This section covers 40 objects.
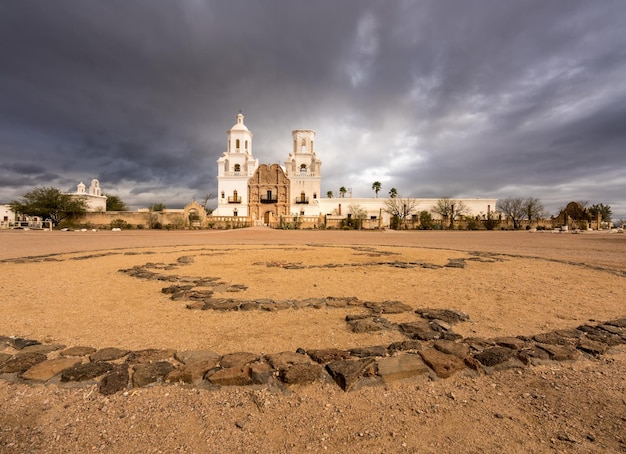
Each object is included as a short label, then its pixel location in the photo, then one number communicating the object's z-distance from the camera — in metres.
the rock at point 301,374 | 3.10
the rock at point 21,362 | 3.25
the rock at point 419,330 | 4.33
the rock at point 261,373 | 3.11
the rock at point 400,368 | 3.20
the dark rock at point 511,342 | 3.90
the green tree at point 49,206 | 50.34
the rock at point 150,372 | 3.03
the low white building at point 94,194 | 74.00
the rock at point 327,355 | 3.54
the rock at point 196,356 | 3.46
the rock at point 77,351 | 3.64
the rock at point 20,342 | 3.88
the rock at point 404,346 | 3.88
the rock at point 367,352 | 3.67
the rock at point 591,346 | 3.84
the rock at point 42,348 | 3.69
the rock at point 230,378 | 3.06
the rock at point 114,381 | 2.90
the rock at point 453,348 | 3.70
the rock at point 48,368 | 3.10
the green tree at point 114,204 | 82.31
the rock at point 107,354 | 3.51
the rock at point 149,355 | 3.48
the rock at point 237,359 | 3.37
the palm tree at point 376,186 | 75.06
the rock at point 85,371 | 3.08
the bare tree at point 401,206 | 61.19
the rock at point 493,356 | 3.54
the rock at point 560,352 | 3.67
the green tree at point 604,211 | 70.73
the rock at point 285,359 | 3.37
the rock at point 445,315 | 5.11
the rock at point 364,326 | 4.60
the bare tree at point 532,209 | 60.85
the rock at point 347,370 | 3.06
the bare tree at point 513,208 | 61.72
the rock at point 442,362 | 3.31
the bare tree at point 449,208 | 61.19
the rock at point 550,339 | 4.08
